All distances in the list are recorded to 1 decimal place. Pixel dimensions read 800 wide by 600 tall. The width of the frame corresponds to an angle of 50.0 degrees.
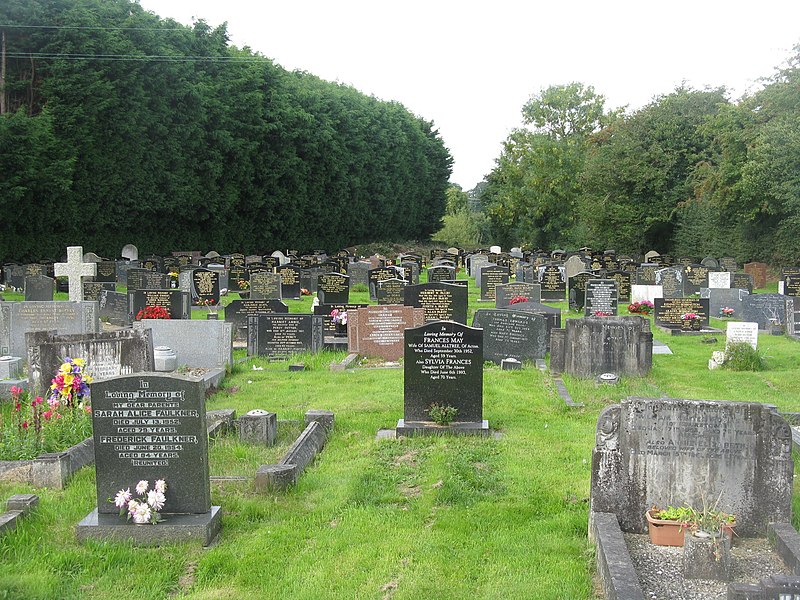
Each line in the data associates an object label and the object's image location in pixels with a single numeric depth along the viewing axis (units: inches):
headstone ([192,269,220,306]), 985.5
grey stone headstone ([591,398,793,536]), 255.8
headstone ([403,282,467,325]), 718.5
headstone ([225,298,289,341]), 725.9
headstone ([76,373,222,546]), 270.5
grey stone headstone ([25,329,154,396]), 432.1
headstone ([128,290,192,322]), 747.4
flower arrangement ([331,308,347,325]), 667.4
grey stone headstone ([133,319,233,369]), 569.9
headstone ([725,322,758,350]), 605.8
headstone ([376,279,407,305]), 896.3
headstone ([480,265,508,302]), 1063.6
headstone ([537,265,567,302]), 1087.6
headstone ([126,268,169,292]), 1024.2
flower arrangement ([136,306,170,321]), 675.4
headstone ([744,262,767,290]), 1311.5
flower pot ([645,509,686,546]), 253.0
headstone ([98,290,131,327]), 788.7
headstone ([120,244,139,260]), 1637.7
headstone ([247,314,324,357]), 636.1
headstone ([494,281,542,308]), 885.2
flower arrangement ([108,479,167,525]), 264.2
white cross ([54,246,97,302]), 654.5
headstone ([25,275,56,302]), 938.7
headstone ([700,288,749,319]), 887.1
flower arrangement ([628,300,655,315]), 883.8
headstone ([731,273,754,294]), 1108.0
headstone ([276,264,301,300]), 1085.1
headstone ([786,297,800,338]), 728.3
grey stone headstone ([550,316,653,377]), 524.1
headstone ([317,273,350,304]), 955.3
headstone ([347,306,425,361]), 621.9
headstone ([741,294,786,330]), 781.3
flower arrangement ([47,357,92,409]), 362.6
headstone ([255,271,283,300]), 1017.5
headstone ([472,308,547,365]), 590.9
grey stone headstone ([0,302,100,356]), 579.2
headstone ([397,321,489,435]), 391.2
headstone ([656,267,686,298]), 1055.0
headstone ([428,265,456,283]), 1134.4
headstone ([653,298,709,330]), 784.3
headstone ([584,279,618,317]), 823.5
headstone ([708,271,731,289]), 983.6
